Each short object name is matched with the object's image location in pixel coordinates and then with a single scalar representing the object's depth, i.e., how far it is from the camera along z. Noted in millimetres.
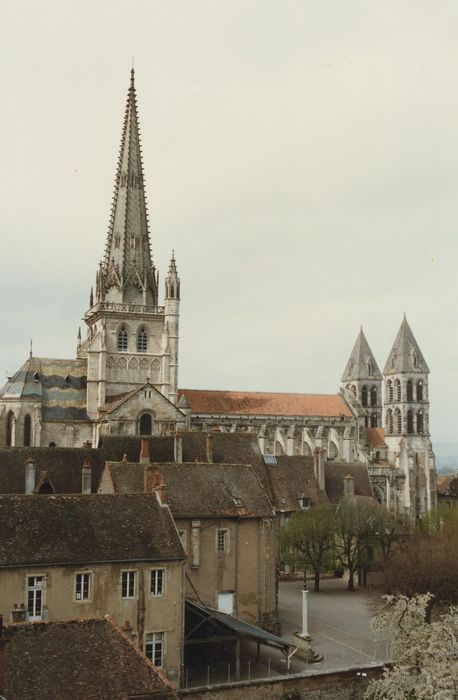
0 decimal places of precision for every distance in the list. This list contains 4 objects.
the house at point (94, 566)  27531
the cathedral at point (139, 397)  69938
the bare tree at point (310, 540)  45969
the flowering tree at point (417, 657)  23828
